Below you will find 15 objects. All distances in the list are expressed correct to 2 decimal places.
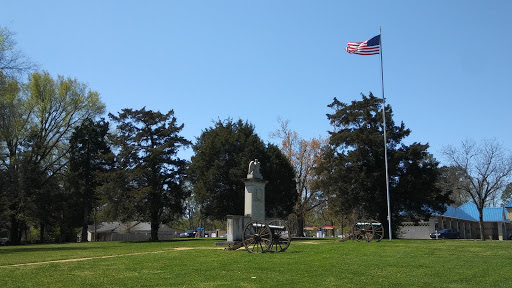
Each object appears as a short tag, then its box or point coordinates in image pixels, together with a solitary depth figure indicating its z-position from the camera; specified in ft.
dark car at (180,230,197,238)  240.40
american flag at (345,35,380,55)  96.27
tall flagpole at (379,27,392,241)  102.03
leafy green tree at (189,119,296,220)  134.10
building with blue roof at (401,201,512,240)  172.35
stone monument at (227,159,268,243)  81.56
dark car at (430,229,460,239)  155.84
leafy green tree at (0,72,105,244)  137.39
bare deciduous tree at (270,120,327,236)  171.94
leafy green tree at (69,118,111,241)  160.25
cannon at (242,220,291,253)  56.34
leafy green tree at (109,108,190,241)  134.82
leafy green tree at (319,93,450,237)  124.26
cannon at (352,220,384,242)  84.17
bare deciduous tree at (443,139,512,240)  132.43
